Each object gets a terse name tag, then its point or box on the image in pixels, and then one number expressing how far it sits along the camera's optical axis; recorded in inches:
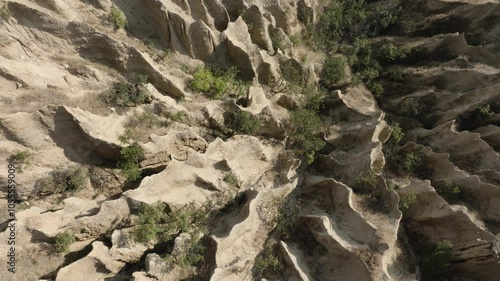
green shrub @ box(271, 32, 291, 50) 713.6
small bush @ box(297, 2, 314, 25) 769.6
